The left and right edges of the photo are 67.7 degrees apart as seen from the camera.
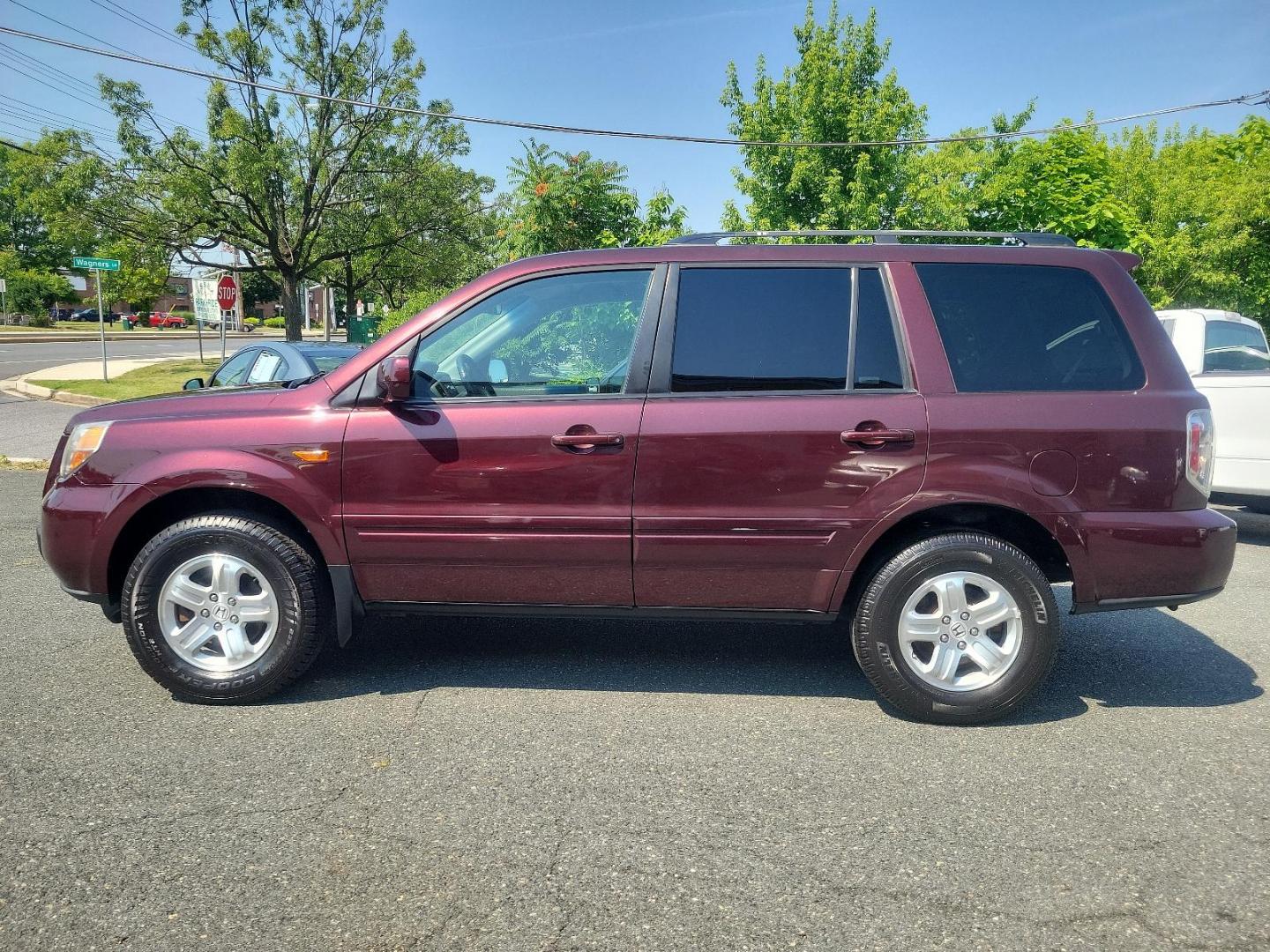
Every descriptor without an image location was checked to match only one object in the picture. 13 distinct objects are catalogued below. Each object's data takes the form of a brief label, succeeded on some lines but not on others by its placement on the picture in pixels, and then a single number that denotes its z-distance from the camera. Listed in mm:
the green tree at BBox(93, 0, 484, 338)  24406
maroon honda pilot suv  3730
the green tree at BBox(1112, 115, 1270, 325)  21203
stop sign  19922
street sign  20625
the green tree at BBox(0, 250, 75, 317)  68006
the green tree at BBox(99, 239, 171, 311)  25531
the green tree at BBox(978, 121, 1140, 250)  16156
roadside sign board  21016
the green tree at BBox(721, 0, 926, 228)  17188
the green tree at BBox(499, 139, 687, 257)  13242
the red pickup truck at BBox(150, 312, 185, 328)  82531
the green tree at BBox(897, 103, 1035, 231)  16859
